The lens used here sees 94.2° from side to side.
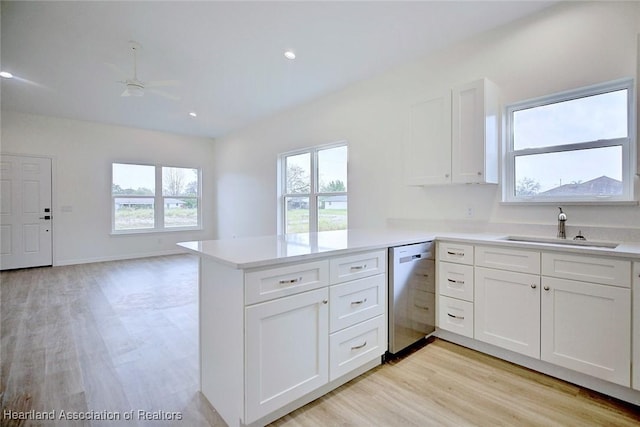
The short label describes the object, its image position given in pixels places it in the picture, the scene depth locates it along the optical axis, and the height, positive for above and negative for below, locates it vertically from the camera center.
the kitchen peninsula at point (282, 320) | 1.46 -0.61
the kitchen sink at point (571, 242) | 2.12 -0.23
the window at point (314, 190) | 4.44 +0.38
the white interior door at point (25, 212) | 5.15 +0.04
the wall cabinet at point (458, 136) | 2.59 +0.70
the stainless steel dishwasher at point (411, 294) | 2.22 -0.65
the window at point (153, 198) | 6.27 +0.35
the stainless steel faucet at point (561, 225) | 2.32 -0.11
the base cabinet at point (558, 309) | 1.73 -0.65
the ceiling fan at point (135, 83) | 3.03 +1.43
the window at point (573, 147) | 2.22 +0.53
